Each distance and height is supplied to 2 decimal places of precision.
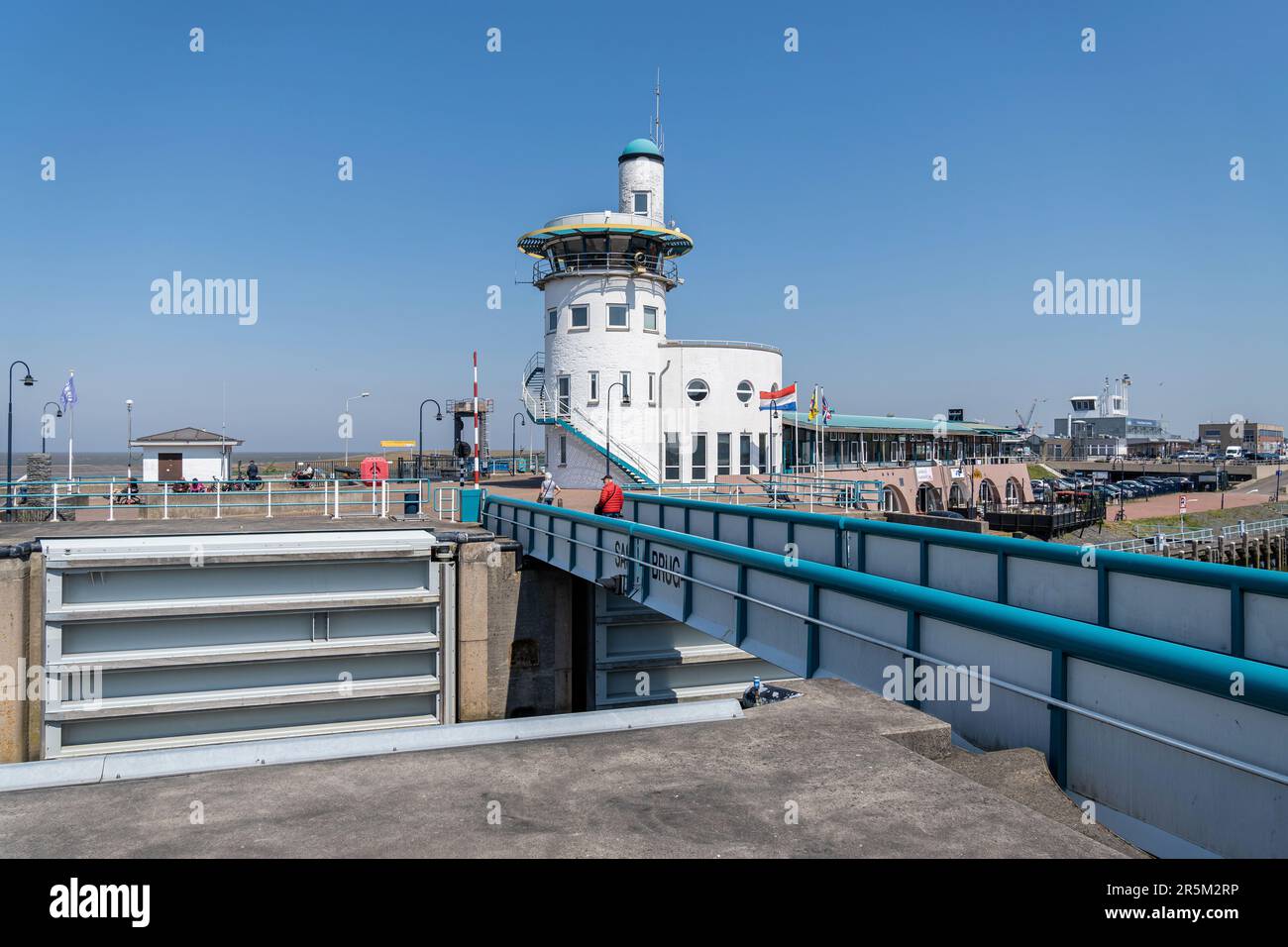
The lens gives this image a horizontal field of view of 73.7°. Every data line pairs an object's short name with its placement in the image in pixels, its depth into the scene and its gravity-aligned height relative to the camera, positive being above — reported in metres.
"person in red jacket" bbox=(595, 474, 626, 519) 19.52 -1.04
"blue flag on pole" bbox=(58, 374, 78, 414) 33.19 +2.20
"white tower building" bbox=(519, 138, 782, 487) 41.50 +4.39
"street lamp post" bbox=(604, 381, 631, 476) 39.34 +0.91
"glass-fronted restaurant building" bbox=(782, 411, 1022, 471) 58.69 +1.36
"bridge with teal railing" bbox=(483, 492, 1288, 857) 4.58 -1.58
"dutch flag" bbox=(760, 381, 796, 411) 37.62 +2.55
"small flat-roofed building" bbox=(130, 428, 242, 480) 37.75 -0.01
